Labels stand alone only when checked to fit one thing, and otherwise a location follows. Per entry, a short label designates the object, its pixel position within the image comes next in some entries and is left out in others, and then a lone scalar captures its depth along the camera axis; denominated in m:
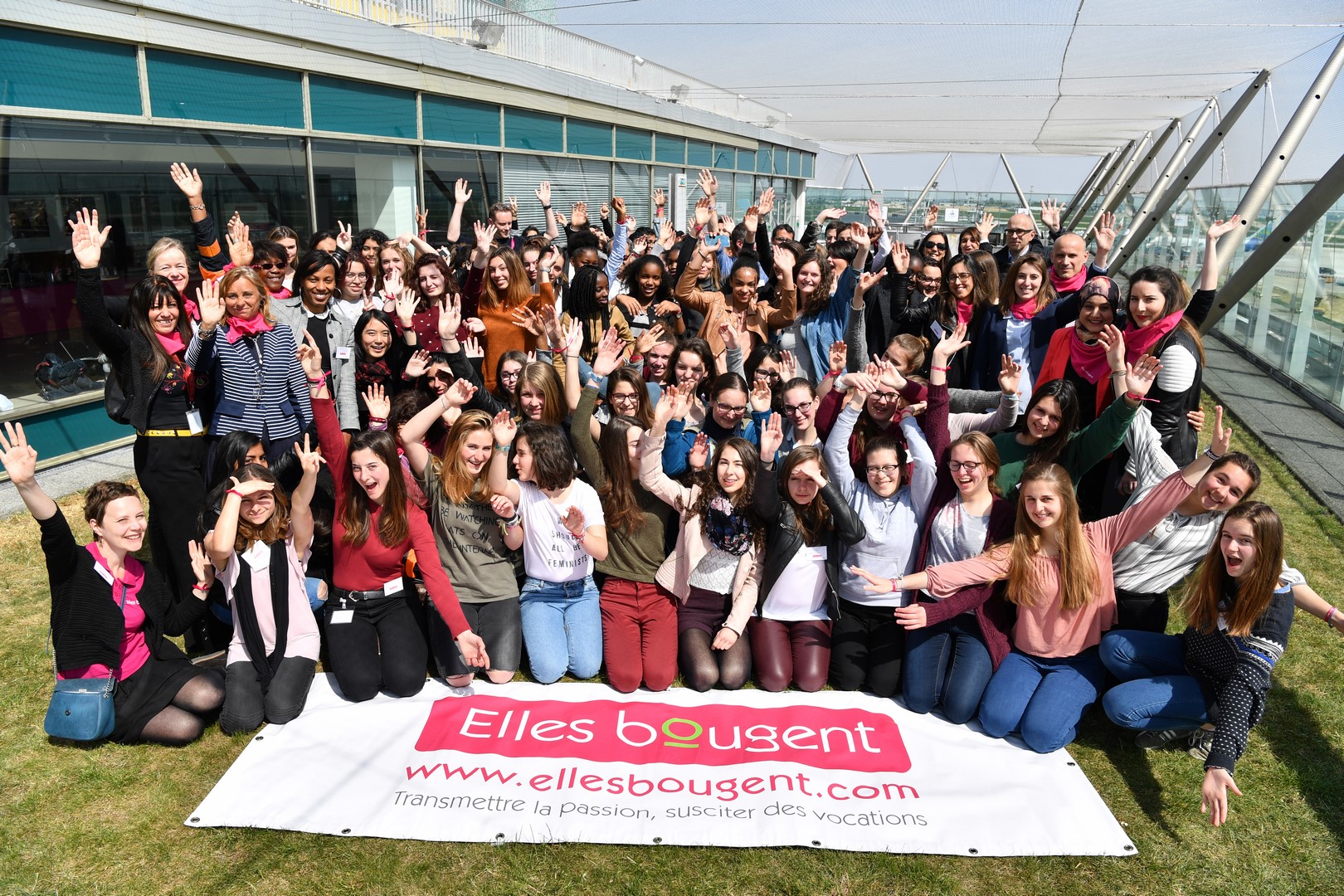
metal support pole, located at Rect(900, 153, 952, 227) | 29.15
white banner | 3.03
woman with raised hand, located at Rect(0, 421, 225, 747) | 3.20
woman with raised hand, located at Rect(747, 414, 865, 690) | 3.83
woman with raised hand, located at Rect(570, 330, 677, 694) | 4.02
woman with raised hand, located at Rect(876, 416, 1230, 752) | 3.49
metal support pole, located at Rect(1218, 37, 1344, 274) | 6.95
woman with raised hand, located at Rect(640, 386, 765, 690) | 3.91
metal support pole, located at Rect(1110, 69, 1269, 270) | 9.87
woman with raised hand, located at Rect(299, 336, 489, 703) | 3.73
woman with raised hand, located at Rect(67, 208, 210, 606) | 3.88
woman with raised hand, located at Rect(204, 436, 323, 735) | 3.57
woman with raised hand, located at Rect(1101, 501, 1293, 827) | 3.07
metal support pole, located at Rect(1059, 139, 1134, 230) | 18.62
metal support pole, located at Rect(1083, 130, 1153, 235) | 16.34
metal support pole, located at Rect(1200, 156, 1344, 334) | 5.81
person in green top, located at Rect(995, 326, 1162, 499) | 3.69
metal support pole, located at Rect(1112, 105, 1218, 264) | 12.06
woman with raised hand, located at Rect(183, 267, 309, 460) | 4.14
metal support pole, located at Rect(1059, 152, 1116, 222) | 21.41
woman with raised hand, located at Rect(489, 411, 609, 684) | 4.01
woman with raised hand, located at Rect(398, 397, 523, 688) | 3.99
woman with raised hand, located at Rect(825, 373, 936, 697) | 3.90
